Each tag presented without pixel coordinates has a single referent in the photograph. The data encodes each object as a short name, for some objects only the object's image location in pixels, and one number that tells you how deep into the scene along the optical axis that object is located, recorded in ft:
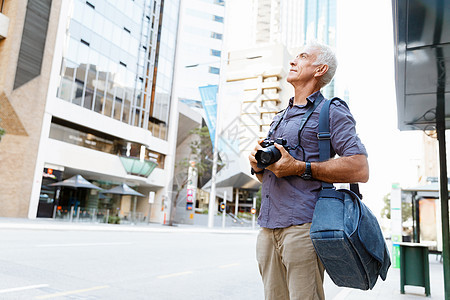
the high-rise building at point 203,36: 197.30
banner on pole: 105.70
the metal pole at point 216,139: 110.83
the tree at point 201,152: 116.67
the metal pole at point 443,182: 19.16
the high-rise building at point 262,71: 219.14
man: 5.85
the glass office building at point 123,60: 93.81
